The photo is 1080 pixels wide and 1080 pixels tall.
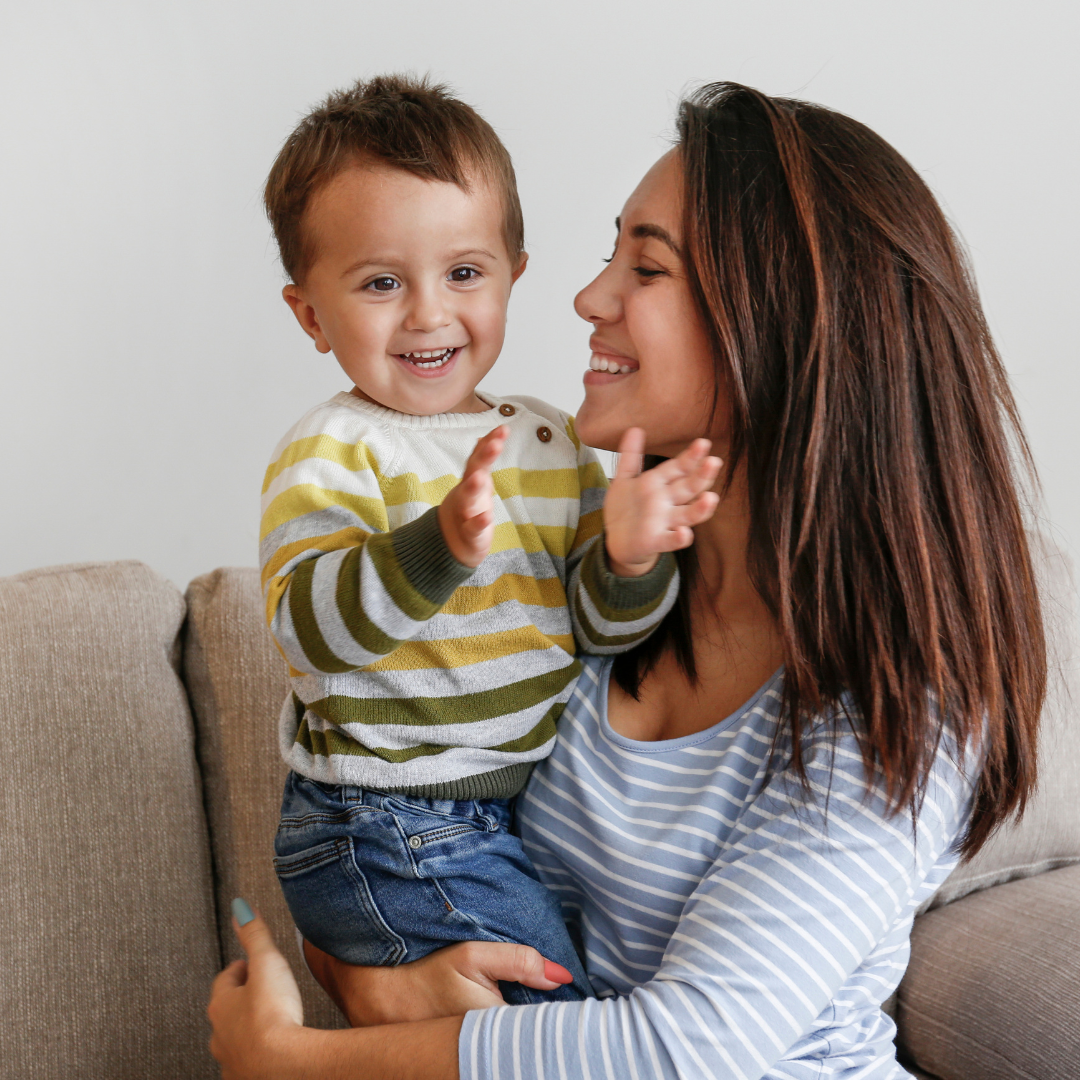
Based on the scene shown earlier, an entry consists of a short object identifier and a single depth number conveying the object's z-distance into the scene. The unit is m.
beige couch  1.48
